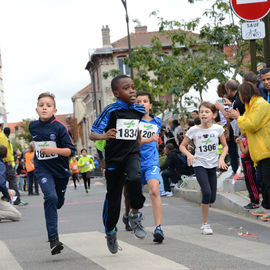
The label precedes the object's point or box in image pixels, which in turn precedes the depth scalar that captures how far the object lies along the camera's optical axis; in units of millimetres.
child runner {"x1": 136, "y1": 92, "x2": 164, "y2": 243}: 9690
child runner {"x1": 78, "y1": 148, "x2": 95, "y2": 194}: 30164
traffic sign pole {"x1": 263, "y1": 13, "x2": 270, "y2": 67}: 13576
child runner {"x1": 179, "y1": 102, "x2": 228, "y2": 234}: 11066
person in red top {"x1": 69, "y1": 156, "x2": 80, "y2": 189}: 38201
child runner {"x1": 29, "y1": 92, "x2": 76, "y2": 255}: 8872
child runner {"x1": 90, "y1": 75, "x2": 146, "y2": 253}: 8395
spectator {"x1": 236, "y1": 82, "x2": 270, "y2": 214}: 10674
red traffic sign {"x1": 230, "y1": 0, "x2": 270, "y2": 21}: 12973
